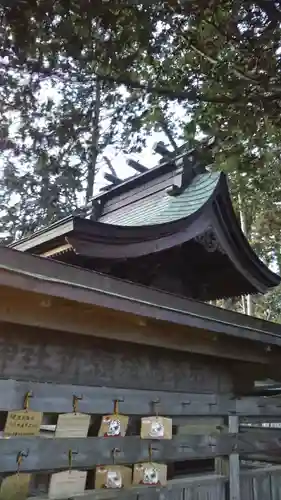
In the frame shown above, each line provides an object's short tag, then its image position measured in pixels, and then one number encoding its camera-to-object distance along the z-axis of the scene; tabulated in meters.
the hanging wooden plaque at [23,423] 3.16
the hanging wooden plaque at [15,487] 3.06
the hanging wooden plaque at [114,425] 3.73
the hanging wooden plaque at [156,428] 3.98
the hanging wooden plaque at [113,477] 3.65
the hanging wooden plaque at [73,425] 3.46
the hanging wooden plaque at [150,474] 3.89
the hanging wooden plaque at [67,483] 3.38
